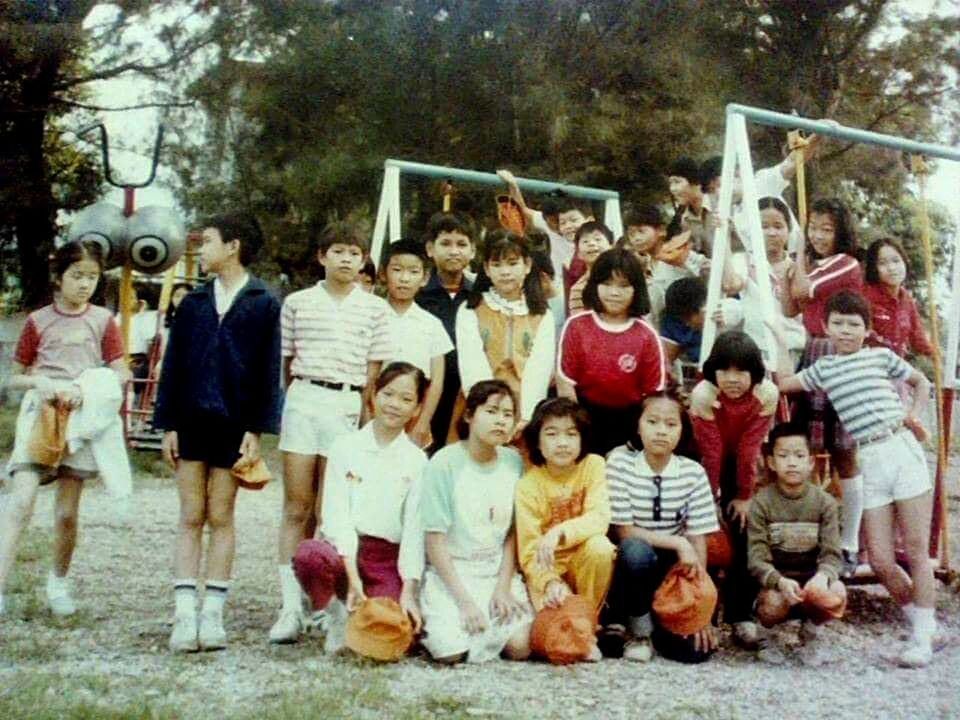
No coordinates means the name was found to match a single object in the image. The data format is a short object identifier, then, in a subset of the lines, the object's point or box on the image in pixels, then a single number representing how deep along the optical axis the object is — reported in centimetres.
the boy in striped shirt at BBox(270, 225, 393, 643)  441
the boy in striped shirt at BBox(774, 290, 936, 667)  442
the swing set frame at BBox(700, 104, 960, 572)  471
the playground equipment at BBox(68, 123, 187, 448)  1159
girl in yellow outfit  415
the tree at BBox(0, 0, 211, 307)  1194
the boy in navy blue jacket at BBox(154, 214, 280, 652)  420
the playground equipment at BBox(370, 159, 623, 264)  621
